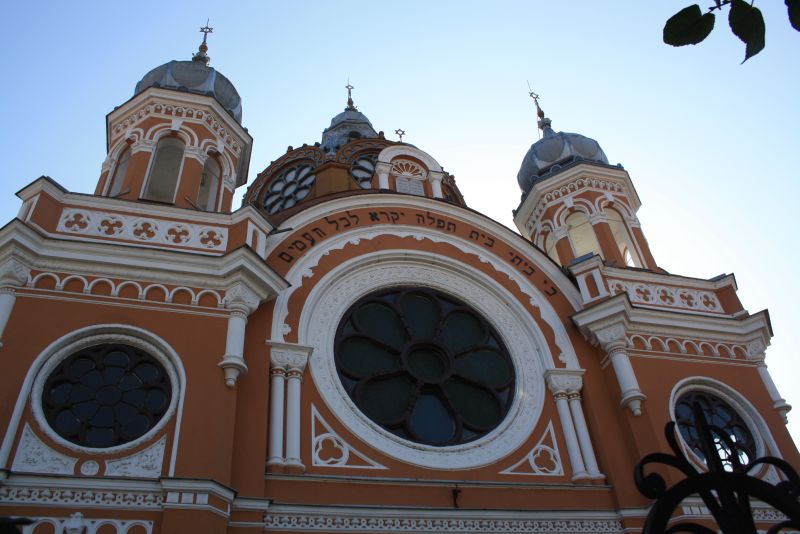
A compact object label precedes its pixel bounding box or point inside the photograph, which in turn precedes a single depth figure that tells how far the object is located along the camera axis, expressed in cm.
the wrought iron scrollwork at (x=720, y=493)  418
